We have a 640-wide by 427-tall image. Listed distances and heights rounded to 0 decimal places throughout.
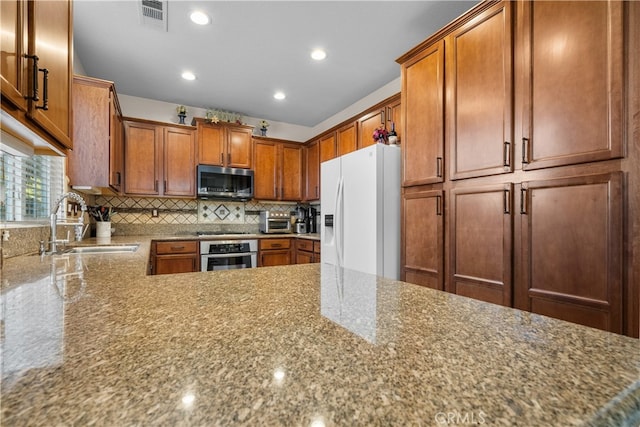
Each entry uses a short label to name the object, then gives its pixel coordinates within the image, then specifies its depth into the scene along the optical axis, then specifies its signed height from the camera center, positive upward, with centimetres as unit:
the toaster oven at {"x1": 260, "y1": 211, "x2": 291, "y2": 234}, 406 -10
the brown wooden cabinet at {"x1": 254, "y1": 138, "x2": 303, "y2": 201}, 415 +63
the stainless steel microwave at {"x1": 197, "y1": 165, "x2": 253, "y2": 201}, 373 +40
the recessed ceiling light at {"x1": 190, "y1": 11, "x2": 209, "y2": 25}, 219 +144
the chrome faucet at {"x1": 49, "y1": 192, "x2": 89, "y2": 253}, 177 -6
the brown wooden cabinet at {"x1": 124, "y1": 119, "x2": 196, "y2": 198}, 347 +64
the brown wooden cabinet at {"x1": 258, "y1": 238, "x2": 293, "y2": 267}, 375 -47
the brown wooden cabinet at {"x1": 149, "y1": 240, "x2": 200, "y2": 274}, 328 -47
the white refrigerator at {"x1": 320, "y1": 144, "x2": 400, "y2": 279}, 233 +2
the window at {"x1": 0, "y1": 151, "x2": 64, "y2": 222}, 163 +18
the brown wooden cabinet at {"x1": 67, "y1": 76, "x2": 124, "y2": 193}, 240 +65
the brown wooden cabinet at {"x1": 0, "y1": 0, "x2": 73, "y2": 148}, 88 +51
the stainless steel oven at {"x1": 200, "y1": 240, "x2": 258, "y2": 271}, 346 -47
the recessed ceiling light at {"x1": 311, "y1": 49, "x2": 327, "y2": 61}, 267 +143
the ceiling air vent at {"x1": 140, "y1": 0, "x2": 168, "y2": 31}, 210 +144
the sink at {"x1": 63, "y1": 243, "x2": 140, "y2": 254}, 193 -24
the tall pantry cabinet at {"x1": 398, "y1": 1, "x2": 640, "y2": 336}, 122 +28
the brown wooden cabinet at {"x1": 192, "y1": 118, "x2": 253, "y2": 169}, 377 +89
